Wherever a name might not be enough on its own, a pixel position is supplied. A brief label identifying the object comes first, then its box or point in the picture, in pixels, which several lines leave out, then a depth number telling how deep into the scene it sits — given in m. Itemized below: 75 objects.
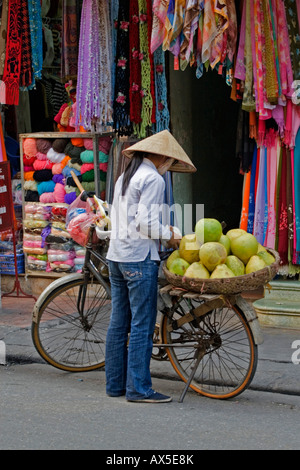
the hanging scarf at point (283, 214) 14.47
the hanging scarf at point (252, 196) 14.84
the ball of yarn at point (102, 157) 16.37
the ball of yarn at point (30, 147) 17.01
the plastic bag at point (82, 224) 11.69
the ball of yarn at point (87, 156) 16.34
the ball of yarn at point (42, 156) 16.97
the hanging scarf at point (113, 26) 15.40
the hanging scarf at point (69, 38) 16.03
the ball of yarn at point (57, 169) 16.74
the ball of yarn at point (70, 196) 16.55
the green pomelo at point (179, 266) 10.57
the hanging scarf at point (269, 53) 13.88
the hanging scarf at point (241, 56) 14.17
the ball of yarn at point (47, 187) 16.95
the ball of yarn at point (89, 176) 16.36
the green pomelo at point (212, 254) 10.33
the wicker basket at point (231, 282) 10.05
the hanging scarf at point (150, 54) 15.19
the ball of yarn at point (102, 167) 16.40
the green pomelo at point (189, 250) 10.60
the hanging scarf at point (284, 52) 13.87
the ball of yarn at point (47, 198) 16.91
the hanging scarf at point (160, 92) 15.52
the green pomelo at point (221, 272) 10.22
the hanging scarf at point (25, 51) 16.12
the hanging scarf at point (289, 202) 14.41
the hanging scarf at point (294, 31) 13.86
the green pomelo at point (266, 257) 10.60
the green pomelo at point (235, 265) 10.40
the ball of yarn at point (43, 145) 16.91
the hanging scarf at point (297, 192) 14.28
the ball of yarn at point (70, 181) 16.49
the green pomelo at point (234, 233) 10.81
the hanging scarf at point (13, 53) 16.03
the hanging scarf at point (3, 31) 16.04
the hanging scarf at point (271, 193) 14.55
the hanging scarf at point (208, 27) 13.51
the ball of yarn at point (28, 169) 17.28
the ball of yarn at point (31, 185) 17.22
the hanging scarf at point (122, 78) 15.30
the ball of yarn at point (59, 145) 16.67
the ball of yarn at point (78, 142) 16.51
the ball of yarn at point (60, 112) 16.74
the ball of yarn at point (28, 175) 17.23
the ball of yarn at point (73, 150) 16.52
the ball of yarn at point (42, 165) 16.94
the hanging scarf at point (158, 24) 13.94
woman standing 10.20
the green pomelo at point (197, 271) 10.37
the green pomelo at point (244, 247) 10.55
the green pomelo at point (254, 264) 10.31
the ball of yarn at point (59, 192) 16.77
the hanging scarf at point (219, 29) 13.51
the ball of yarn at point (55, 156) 16.77
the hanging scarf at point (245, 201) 14.90
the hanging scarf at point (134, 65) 15.20
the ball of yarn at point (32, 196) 17.25
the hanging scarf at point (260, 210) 14.72
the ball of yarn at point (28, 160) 17.13
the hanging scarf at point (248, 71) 14.07
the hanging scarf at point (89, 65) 15.27
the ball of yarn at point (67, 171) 16.55
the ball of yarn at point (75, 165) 16.54
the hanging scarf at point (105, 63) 15.37
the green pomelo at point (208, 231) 10.53
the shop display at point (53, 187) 16.43
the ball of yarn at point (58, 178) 16.74
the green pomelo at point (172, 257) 10.75
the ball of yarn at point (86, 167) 16.36
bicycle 10.55
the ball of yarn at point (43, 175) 16.91
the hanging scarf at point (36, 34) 16.15
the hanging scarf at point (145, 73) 15.17
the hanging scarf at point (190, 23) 13.50
